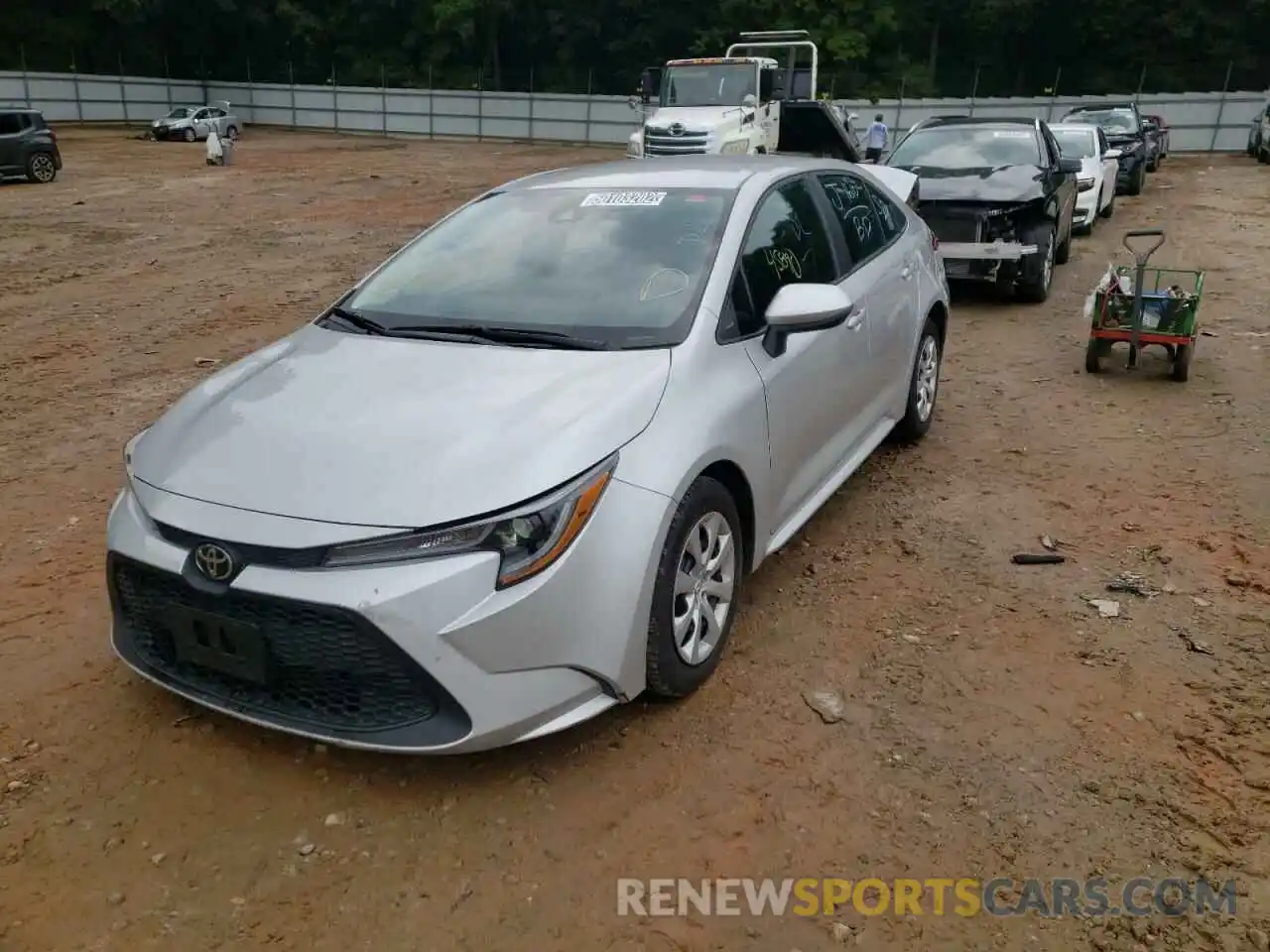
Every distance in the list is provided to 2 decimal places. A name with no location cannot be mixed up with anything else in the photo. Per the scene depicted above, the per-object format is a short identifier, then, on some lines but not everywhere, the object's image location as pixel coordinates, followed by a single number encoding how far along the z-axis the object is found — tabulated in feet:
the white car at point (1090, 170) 42.09
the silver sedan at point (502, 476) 8.38
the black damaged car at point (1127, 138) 58.90
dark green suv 60.64
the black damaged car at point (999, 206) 29.04
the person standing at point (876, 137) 74.08
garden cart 21.08
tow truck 56.75
